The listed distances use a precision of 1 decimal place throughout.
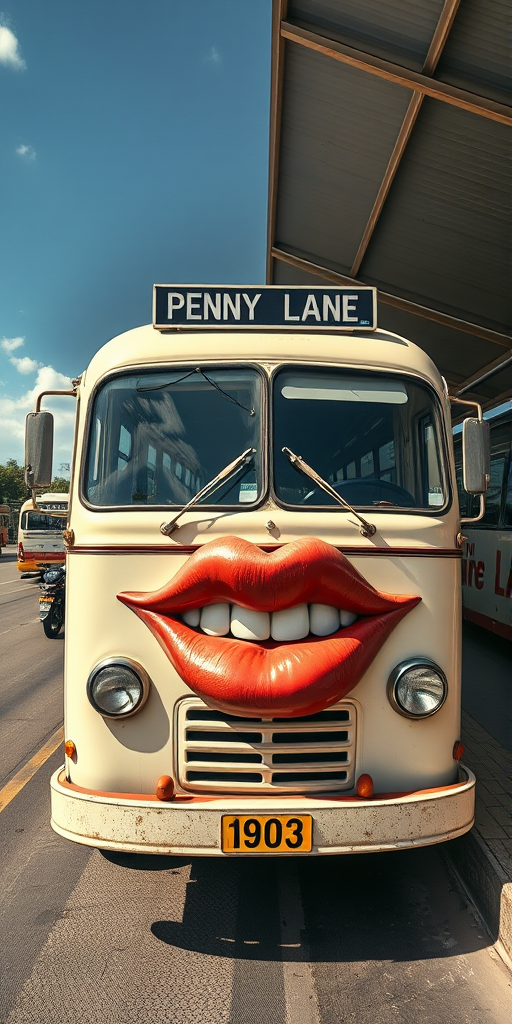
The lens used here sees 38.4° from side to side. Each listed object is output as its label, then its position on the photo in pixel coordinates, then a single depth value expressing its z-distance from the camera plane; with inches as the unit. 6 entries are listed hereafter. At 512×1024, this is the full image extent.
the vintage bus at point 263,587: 121.3
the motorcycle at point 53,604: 458.6
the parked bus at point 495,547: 368.5
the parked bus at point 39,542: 749.3
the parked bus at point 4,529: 1986.6
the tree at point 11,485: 2854.3
